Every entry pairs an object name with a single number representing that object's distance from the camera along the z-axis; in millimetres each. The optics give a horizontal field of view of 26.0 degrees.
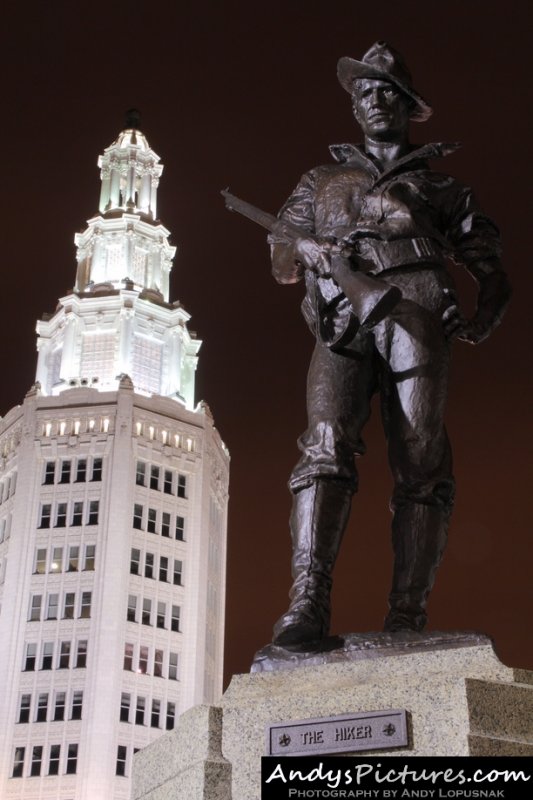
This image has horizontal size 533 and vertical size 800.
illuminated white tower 69081
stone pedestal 5914
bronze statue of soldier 7430
